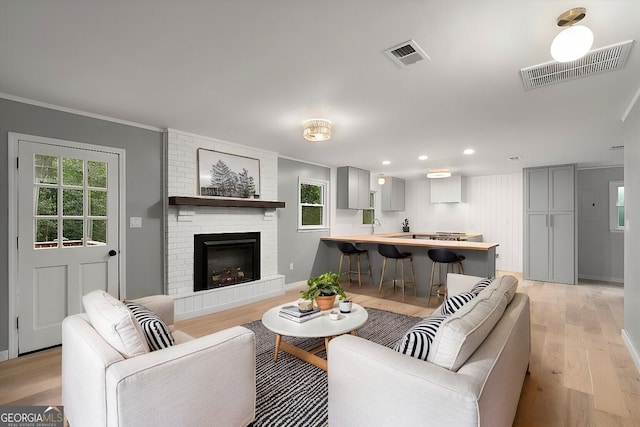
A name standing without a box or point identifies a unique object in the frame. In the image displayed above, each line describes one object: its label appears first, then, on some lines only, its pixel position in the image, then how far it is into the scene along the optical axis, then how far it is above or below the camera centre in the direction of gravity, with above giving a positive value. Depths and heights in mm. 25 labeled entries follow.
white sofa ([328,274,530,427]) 1181 -734
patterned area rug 1963 -1286
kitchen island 4387 -633
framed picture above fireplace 4164 +580
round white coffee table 2361 -903
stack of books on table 2598 -864
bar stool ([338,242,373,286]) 5680 -684
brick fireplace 3854 -169
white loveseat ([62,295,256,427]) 1322 -797
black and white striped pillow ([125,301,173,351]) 1655 -642
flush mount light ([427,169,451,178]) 6016 +810
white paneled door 2893 -179
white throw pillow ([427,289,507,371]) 1340 -560
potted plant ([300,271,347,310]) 2834 -723
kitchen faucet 7723 -228
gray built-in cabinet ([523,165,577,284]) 5758 -203
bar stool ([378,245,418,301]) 4910 -676
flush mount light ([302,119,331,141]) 3219 +902
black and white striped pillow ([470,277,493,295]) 2300 -573
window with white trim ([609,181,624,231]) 5947 +158
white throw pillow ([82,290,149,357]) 1495 -578
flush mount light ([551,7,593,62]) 1545 +887
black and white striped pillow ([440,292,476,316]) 2072 -611
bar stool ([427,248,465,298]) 4328 -621
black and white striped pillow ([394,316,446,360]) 1457 -616
